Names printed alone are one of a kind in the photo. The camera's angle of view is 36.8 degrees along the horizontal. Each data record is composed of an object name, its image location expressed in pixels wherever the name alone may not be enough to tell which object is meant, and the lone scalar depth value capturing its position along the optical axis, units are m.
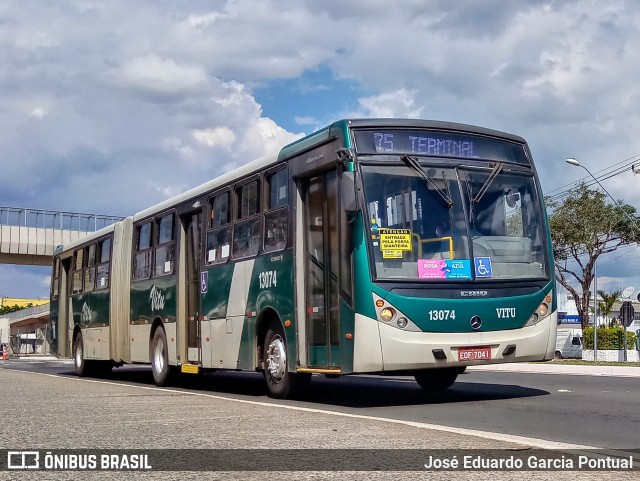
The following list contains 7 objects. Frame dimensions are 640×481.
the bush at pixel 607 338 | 47.19
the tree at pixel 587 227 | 53.65
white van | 58.59
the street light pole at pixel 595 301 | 41.69
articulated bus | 11.48
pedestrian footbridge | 51.28
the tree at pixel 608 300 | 72.62
